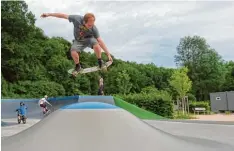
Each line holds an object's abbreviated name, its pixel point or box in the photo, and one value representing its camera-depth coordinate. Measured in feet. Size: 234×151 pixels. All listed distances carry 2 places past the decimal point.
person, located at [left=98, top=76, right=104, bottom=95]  39.44
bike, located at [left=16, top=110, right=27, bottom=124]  42.17
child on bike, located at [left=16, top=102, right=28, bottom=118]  42.44
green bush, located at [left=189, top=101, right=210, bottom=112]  61.26
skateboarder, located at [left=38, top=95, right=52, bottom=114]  45.32
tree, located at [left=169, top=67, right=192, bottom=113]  54.62
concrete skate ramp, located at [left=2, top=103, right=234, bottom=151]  17.14
